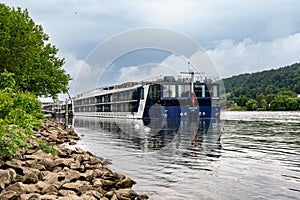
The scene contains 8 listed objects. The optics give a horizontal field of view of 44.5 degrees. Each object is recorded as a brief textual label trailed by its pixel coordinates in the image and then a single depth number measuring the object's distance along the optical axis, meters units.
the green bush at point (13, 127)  10.33
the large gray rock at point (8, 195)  8.25
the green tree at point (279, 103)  141.62
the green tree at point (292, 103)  135.25
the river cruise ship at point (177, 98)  68.12
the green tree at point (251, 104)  150.50
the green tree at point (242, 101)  155.88
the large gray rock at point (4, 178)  9.05
